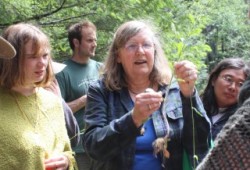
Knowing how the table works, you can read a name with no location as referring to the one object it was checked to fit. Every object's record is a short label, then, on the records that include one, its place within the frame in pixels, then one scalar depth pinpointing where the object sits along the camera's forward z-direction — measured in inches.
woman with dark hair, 135.6
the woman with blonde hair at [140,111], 91.0
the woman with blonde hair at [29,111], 98.9
